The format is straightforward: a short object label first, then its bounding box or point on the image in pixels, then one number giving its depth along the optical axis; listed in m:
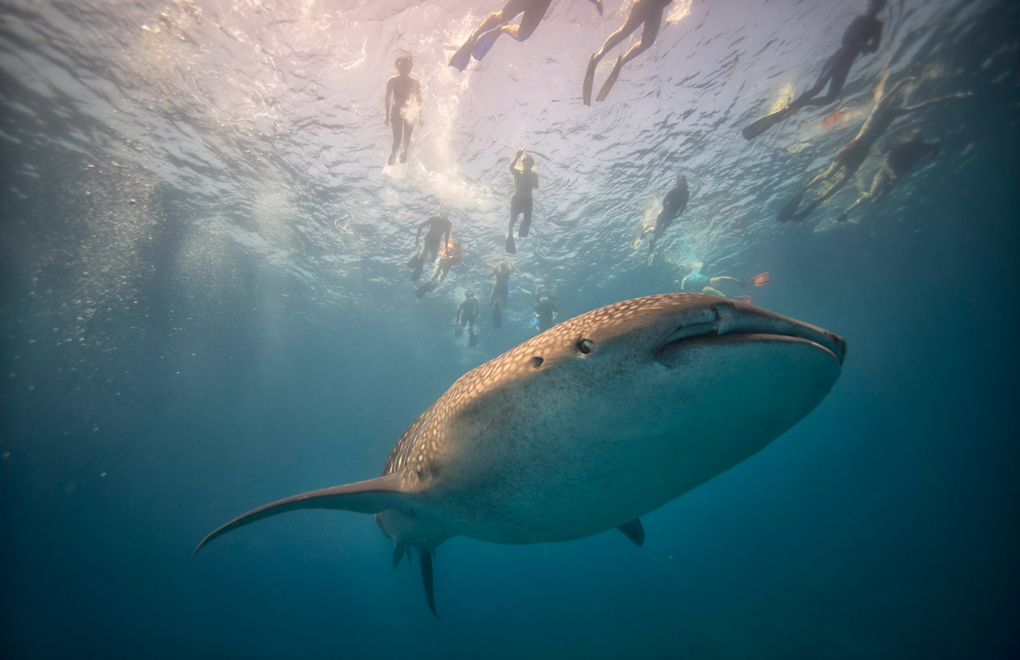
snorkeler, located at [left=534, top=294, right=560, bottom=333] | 16.36
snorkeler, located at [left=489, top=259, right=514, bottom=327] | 17.05
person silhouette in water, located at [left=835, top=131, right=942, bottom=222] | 12.91
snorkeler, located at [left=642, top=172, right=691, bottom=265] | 12.38
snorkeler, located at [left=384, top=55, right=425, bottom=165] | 9.73
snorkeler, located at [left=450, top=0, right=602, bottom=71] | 6.77
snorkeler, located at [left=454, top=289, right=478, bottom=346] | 18.77
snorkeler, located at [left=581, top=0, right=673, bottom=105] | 7.16
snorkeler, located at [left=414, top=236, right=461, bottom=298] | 16.14
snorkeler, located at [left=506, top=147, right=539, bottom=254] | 11.43
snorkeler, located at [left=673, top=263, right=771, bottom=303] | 20.83
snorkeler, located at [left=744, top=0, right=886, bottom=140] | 8.84
